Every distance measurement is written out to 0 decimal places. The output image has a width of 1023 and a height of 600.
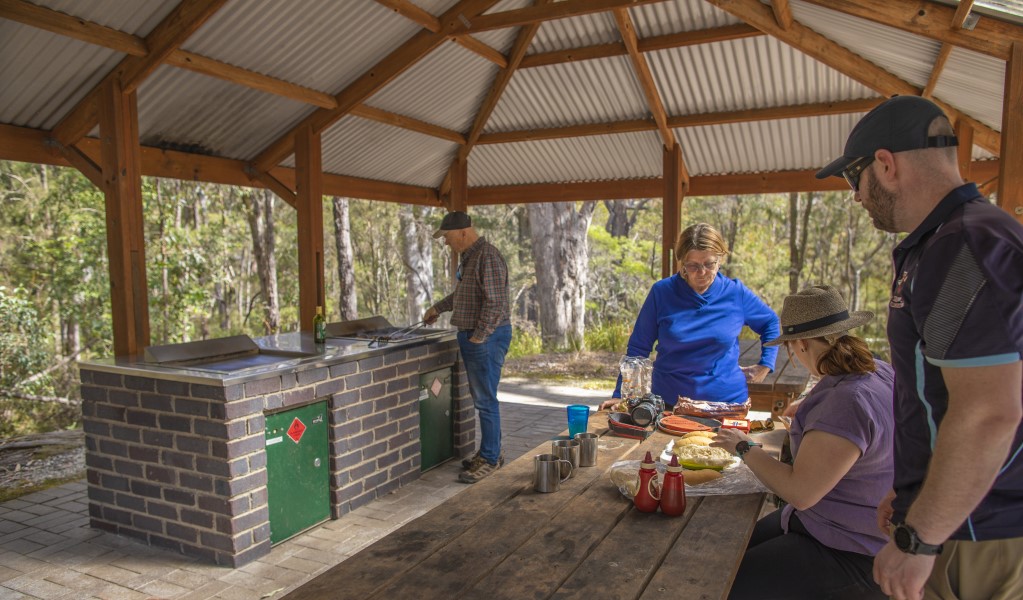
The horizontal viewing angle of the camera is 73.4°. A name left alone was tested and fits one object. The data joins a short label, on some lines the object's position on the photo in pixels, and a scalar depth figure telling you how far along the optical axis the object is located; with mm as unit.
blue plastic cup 3029
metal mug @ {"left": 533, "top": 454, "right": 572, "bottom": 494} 2439
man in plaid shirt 5148
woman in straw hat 2037
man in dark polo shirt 1392
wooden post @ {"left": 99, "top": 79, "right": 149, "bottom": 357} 4469
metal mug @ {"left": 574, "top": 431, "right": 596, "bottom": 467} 2725
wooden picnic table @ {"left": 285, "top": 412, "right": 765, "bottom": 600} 1750
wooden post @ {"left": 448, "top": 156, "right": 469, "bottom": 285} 8445
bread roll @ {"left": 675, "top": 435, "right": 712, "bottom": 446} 2787
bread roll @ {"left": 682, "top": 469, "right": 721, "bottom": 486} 2449
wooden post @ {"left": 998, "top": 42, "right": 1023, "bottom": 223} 3701
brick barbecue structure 3891
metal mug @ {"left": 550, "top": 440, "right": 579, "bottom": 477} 2664
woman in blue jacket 3586
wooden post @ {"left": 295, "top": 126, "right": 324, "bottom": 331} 5957
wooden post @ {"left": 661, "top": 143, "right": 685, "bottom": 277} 7629
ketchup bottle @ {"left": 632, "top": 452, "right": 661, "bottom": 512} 2229
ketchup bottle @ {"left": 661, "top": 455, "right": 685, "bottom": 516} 2189
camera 3137
